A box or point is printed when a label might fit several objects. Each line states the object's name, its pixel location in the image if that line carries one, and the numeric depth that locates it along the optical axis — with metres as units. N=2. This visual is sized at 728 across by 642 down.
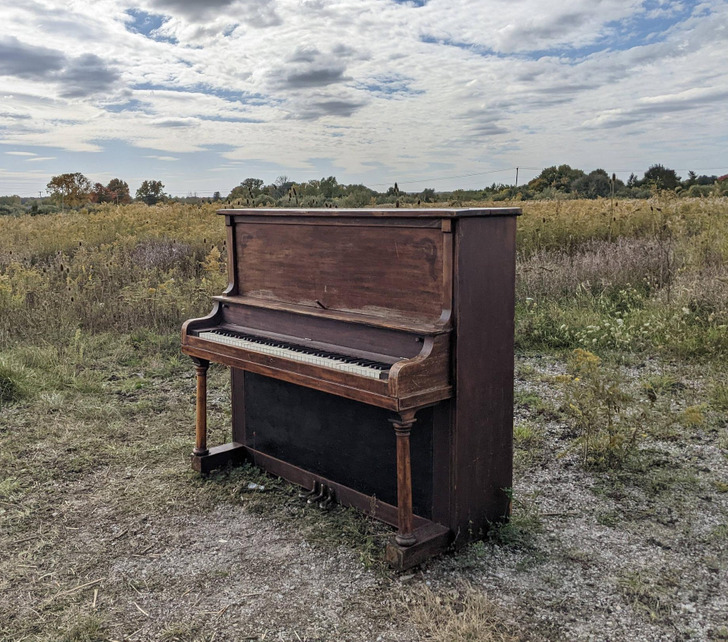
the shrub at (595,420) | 4.83
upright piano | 3.51
